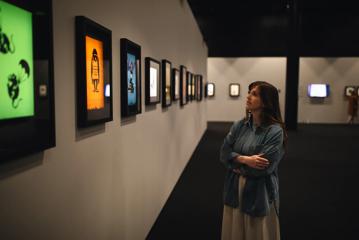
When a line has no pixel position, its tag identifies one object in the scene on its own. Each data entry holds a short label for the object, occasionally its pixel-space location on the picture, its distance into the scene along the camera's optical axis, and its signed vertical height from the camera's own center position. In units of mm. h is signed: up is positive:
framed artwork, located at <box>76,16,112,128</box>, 2027 +133
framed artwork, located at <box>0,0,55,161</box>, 1295 +57
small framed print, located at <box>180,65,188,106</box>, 6680 +153
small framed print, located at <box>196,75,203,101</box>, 10516 +185
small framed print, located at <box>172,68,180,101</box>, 5625 +154
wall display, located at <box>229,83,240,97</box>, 18641 +229
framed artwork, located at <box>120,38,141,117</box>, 2935 +138
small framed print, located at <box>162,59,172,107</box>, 4773 +148
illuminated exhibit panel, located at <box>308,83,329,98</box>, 17922 +181
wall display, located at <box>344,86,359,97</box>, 17734 +184
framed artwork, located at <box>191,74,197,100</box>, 9008 +215
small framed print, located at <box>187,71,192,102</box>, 7966 +170
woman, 2713 -573
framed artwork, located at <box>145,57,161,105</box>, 3844 +144
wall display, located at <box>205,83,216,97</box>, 18875 +255
